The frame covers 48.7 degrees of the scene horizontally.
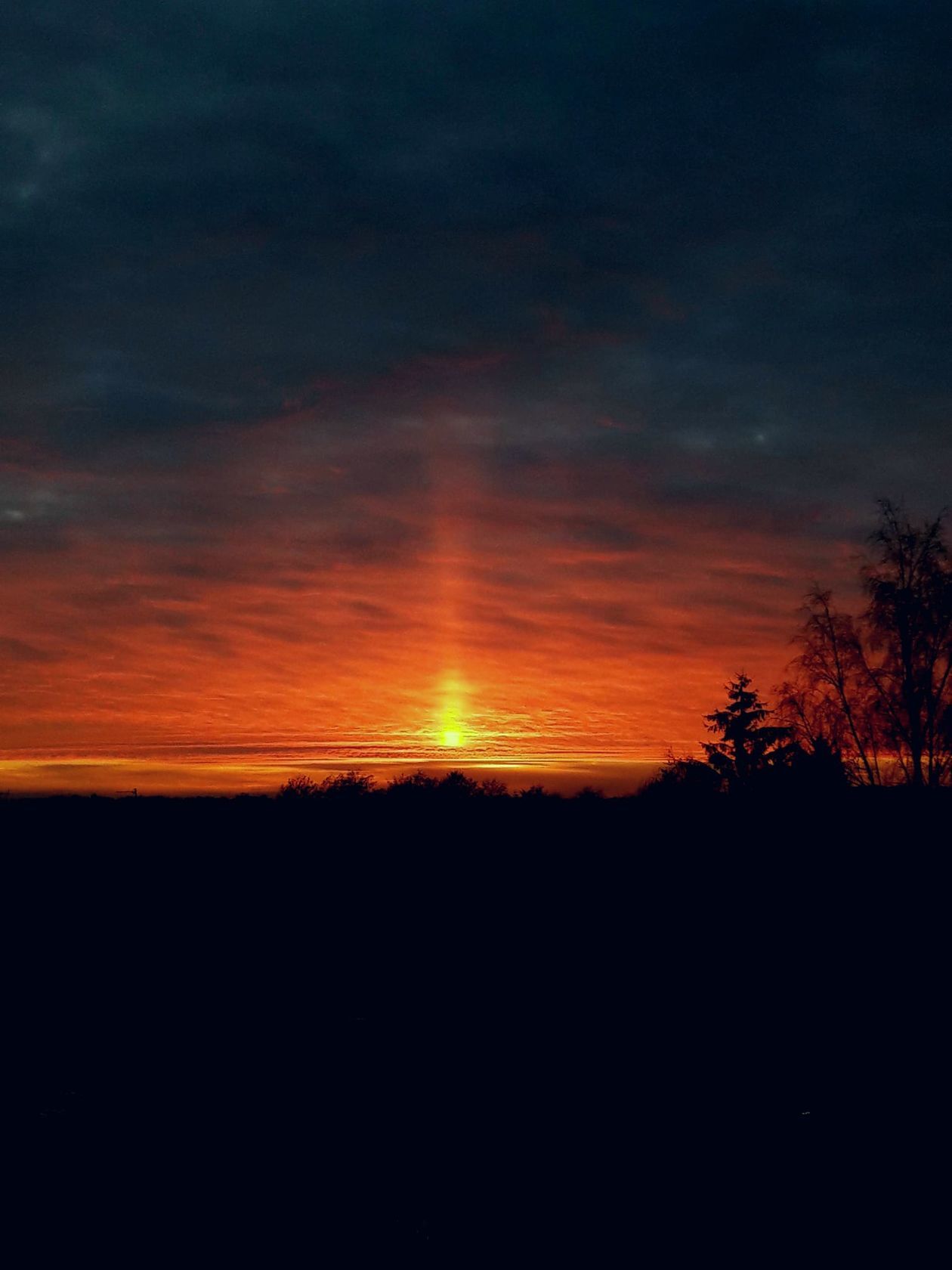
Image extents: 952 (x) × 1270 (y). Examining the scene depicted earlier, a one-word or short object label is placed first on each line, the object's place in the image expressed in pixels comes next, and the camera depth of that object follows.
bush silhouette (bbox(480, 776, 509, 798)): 44.56
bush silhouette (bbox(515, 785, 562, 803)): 45.19
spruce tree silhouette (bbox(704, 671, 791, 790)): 46.85
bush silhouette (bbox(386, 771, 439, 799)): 41.88
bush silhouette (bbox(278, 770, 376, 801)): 39.83
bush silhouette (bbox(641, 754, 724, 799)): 43.53
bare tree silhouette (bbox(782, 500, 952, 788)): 37.72
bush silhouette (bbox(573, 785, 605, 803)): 46.57
